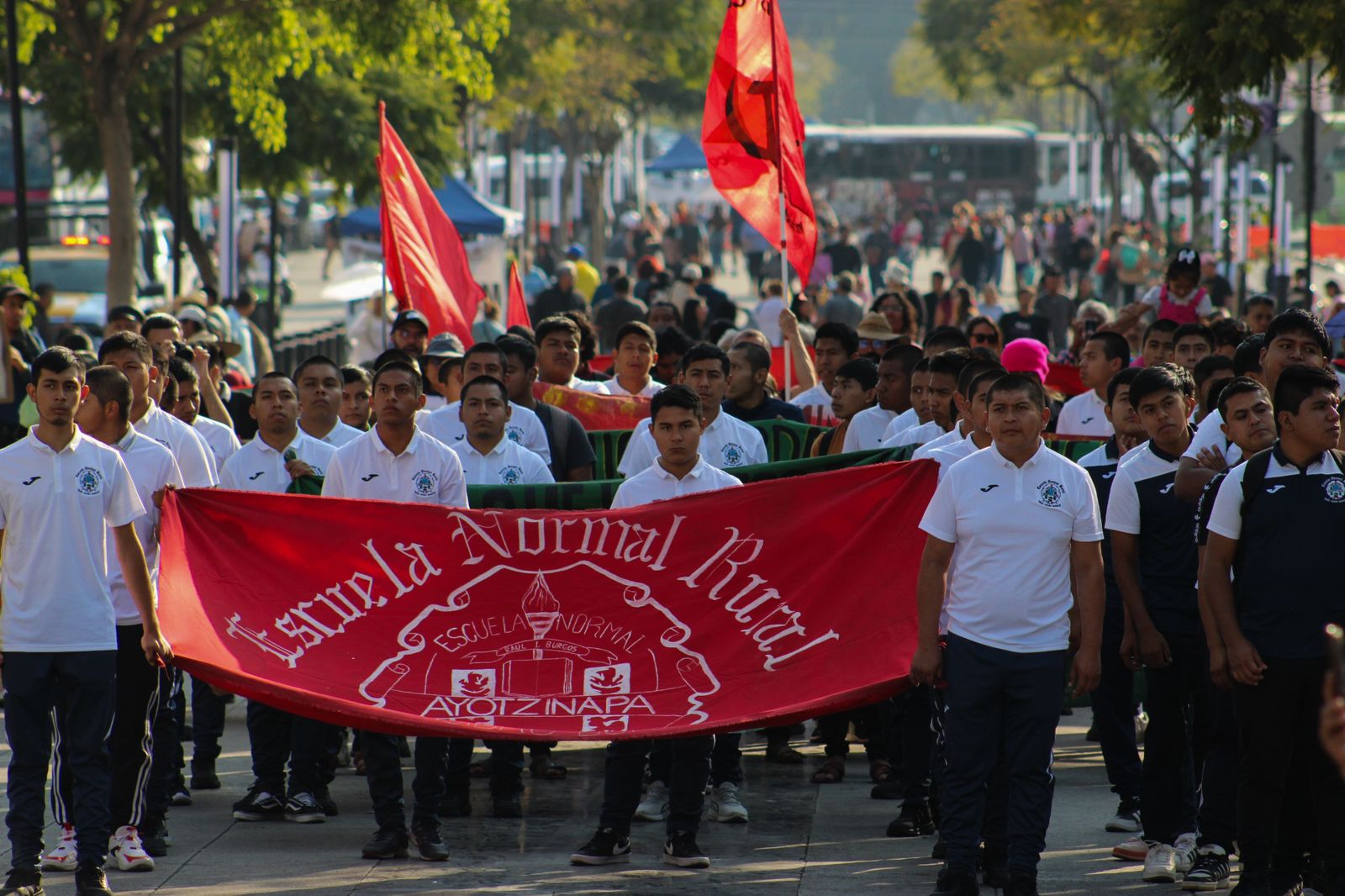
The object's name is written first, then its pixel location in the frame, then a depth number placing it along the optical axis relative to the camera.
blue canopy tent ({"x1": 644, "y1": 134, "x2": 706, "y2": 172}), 97.26
